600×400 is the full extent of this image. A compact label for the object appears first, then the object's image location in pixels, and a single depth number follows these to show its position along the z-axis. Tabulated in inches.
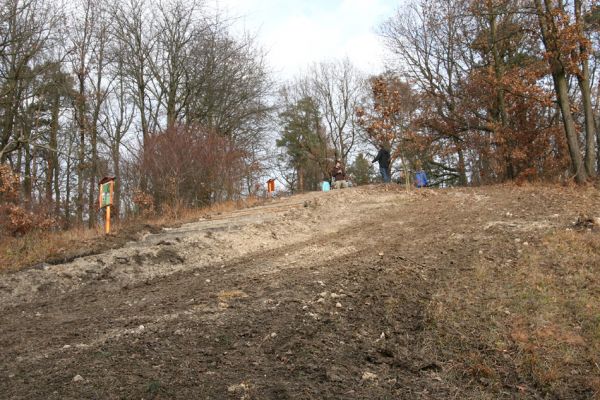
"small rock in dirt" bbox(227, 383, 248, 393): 157.1
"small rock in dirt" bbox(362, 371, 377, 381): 166.1
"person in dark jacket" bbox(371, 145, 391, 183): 769.6
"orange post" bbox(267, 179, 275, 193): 785.6
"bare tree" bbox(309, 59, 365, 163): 1739.7
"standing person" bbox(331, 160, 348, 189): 801.3
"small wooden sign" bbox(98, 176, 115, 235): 418.3
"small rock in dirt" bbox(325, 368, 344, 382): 164.1
